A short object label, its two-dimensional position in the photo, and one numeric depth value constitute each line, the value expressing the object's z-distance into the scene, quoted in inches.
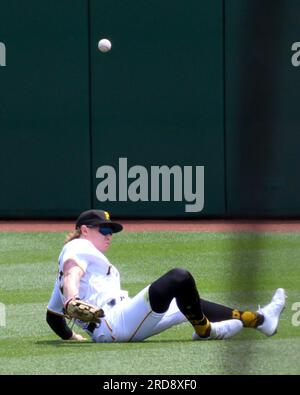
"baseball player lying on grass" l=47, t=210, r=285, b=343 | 484.4
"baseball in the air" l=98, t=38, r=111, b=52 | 1147.9
